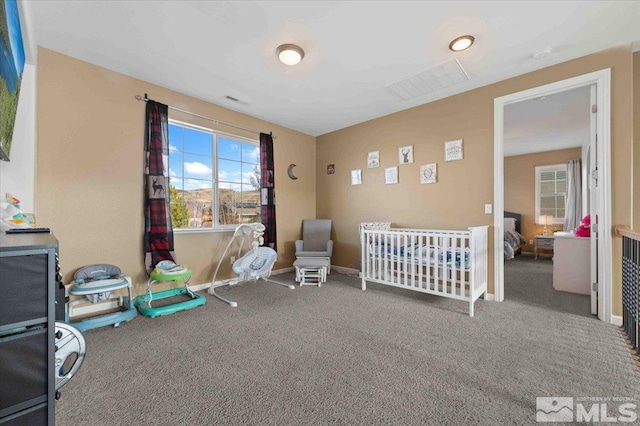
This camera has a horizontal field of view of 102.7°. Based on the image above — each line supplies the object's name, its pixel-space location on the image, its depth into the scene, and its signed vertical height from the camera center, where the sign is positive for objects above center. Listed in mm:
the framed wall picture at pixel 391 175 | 3848 +538
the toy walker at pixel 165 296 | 2557 -924
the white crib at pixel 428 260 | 2652 -571
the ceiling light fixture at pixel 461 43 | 2189 +1468
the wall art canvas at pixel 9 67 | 1173 +751
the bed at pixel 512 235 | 5250 -578
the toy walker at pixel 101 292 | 2215 -699
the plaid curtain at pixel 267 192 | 4055 +310
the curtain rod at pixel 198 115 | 2904 +1280
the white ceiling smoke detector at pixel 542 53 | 2337 +1459
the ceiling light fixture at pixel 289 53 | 2299 +1447
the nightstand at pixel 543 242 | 5515 -715
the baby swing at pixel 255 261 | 3123 -620
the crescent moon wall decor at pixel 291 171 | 4516 +710
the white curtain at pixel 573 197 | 5566 +265
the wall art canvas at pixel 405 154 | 3668 +815
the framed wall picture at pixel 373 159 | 4062 +826
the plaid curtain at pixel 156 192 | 2906 +237
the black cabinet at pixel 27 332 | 756 -370
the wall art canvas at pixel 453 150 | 3215 +765
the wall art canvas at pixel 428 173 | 3443 +504
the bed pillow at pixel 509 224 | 6039 -340
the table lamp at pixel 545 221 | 5999 -274
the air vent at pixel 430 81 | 2654 +1473
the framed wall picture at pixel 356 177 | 4312 +579
